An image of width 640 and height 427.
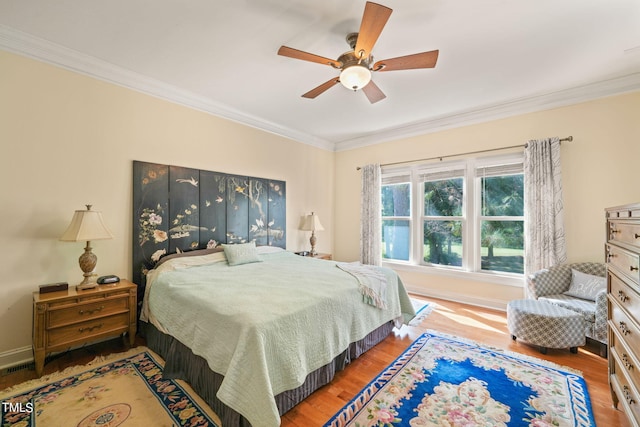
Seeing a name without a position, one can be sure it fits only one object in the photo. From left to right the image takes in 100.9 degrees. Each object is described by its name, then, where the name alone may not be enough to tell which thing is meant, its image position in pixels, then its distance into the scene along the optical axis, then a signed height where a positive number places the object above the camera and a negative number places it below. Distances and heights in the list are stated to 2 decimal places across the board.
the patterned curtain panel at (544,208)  3.23 +0.13
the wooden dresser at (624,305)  1.34 -0.50
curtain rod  3.23 +0.98
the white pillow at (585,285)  2.75 -0.71
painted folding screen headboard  2.93 +0.10
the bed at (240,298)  1.55 -0.61
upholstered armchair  2.44 -0.80
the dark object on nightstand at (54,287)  2.24 -0.60
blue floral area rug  1.70 -1.29
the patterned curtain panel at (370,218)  4.78 +0.01
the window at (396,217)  4.70 +0.02
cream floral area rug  1.67 -1.27
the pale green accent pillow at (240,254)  3.22 -0.44
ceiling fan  1.85 +1.21
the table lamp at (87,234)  2.28 -0.13
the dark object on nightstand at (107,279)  2.53 -0.59
